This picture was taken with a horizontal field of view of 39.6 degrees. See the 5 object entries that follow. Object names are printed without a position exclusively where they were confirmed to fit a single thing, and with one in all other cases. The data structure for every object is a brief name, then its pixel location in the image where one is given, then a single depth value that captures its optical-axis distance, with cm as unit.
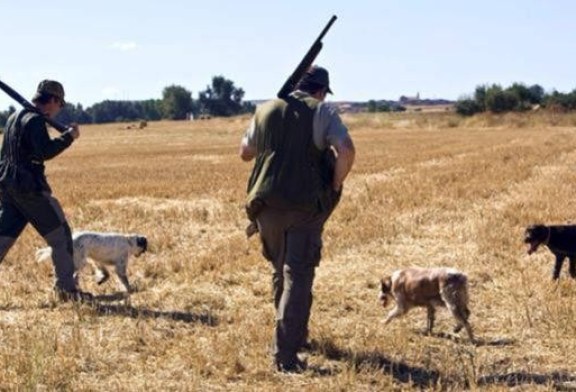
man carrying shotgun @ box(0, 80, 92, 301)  714
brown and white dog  623
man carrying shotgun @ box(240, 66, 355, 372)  536
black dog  844
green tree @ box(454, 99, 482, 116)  6500
